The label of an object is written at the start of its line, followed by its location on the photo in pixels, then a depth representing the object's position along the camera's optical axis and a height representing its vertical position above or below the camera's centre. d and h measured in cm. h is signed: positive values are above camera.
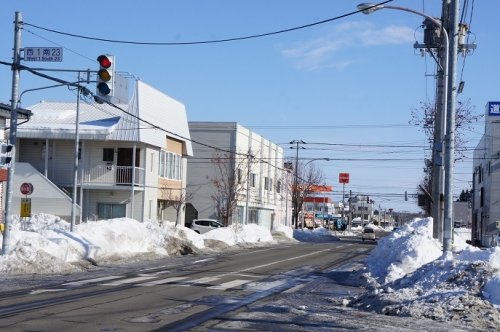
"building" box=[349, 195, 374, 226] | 16938 +97
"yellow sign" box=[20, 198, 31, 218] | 2584 -52
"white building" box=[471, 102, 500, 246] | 6781 +240
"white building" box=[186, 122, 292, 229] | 6556 +321
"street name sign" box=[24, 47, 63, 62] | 2164 +445
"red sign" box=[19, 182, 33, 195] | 2821 +26
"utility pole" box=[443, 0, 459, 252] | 1884 +202
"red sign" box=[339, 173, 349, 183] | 10612 +408
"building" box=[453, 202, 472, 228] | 8359 -28
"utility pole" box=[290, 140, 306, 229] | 8381 +86
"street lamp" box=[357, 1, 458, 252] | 1881 +124
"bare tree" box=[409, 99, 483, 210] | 4388 +537
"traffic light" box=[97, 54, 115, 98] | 1914 +331
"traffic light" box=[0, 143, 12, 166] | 2352 +130
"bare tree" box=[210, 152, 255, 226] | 6212 +190
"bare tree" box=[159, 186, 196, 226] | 5253 +10
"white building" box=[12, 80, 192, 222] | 4544 +256
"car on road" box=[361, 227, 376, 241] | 7619 -315
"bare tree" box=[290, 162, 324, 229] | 8819 +151
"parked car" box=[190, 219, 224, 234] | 5472 -194
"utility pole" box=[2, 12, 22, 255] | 2322 +250
